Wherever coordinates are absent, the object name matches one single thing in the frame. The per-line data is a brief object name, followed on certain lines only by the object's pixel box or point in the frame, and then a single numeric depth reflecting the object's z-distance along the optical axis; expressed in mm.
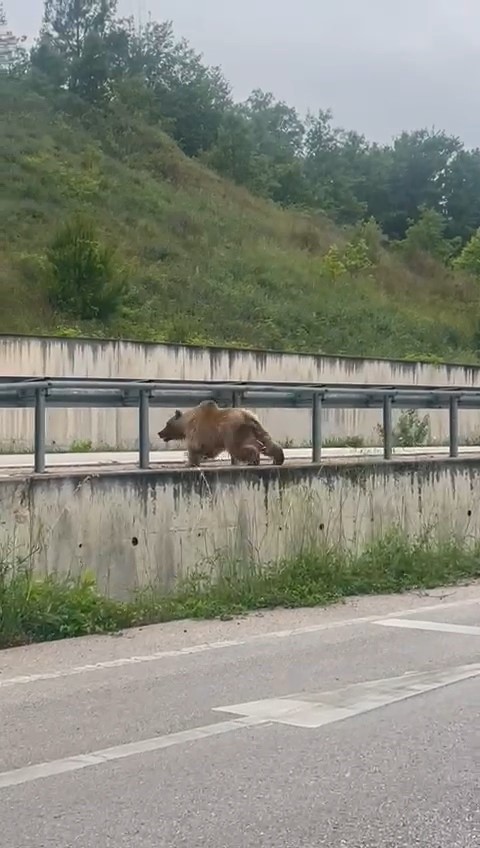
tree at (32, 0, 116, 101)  73750
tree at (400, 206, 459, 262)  73562
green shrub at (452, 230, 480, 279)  67012
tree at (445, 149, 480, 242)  96188
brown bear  11641
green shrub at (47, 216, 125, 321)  32094
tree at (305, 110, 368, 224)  88688
